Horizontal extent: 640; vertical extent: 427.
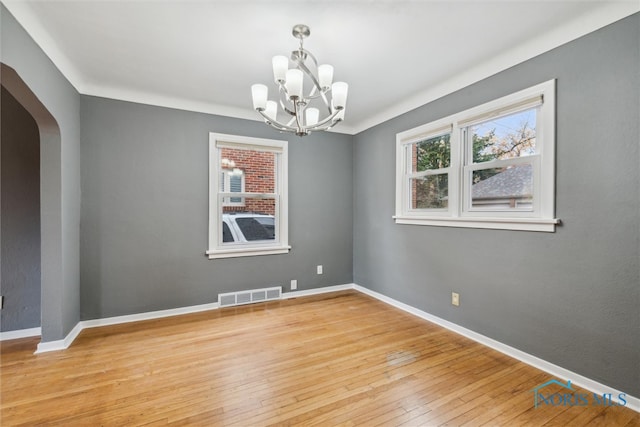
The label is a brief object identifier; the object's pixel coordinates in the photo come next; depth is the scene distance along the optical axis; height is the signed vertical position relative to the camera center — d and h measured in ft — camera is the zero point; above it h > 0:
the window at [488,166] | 7.20 +1.42
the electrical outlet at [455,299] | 9.33 -2.98
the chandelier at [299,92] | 5.88 +2.71
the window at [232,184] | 11.98 +1.11
